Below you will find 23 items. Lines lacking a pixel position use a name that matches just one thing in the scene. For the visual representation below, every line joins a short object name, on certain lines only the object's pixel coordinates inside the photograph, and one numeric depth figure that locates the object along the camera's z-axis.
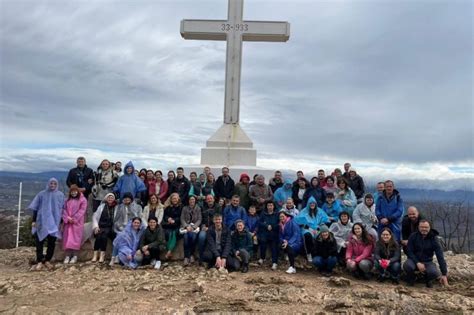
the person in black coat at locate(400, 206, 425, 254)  6.84
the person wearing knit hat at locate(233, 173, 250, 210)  8.40
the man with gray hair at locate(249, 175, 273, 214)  8.09
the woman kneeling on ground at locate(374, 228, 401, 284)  6.45
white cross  11.02
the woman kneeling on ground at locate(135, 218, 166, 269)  7.16
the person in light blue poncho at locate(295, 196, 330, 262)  7.27
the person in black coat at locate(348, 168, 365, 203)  8.58
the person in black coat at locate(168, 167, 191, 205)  8.25
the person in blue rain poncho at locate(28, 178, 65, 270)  7.30
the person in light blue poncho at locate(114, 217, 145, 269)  7.11
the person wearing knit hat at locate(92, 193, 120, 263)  7.41
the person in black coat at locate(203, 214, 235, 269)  6.99
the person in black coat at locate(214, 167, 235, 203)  8.46
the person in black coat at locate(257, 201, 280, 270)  7.28
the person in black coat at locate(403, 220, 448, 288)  6.33
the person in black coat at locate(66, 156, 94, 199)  8.03
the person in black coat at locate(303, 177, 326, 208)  8.02
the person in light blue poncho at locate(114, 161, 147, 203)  7.91
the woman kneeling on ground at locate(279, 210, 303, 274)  7.09
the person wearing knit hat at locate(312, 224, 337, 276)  6.85
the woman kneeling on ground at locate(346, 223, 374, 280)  6.54
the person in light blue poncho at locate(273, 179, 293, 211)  8.32
